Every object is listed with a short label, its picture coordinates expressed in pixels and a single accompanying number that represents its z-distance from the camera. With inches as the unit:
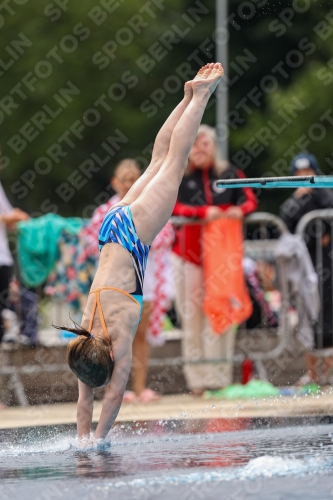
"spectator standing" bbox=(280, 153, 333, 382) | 810.8
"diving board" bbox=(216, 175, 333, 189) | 468.1
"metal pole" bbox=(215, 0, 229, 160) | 2279.8
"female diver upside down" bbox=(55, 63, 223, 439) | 497.4
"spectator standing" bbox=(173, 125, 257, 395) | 800.3
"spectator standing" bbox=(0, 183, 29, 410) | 755.4
